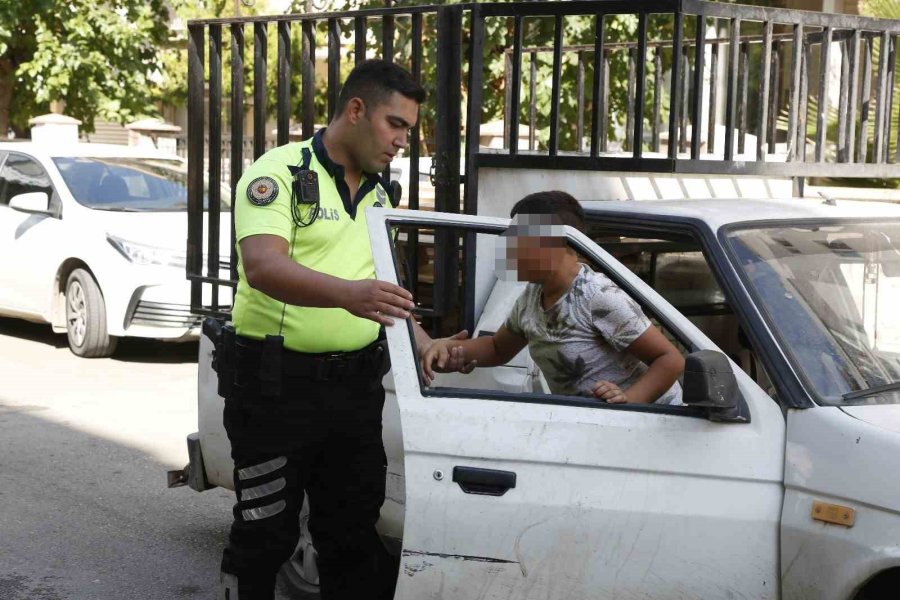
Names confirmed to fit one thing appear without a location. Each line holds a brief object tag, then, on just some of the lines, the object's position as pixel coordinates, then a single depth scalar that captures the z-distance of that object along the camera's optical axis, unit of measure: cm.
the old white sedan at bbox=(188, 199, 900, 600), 280
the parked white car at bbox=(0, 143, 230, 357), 931
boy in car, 318
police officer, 330
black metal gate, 441
